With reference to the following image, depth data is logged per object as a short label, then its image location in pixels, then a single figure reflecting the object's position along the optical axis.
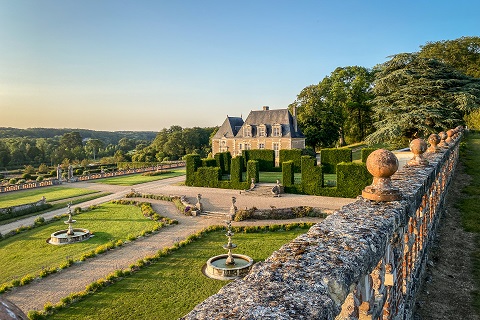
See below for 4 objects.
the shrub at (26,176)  42.83
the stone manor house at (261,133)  39.31
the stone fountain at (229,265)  12.03
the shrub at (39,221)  20.34
